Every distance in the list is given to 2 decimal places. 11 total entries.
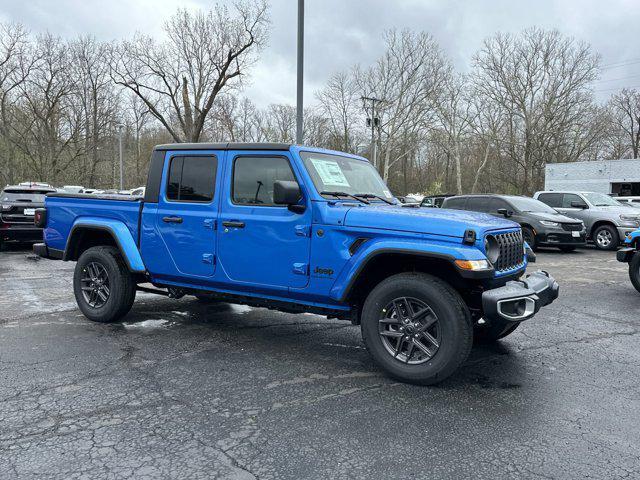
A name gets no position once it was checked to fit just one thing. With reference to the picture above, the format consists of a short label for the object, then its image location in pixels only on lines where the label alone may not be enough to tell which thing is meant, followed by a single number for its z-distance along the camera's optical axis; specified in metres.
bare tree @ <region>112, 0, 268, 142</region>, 32.72
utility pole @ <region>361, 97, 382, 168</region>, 29.77
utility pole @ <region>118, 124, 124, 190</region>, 43.79
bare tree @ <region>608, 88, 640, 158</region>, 56.82
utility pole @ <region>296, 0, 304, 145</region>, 12.41
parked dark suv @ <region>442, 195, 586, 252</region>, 13.76
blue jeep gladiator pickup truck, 3.82
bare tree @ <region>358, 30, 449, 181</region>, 49.88
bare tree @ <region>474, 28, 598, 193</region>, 43.41
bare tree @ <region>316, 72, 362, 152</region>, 56.72
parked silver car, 15.00
